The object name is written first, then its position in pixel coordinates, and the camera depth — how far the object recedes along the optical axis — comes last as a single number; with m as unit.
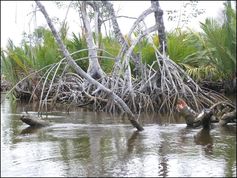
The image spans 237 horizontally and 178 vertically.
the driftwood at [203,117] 9.91
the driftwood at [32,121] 10.69
